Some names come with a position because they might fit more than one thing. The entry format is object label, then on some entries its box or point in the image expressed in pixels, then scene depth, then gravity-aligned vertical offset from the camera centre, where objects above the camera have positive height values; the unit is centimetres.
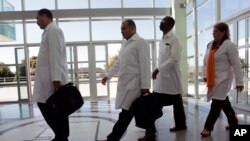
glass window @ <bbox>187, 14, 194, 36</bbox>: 780 +122
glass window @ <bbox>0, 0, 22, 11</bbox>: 787 +203
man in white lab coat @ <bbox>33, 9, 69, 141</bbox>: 244 -2
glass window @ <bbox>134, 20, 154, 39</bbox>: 846 +122
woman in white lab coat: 273 -12
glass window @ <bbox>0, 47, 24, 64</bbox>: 799 +39
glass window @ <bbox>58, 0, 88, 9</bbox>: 798 +203
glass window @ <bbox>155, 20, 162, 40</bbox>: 850 +110
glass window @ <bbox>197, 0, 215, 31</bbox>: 644 +131
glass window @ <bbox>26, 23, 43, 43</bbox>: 805 +110
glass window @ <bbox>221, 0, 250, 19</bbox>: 501 +120
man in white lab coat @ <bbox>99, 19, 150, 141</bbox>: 253 -14
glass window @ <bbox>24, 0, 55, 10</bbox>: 800 +209
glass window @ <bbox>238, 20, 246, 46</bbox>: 518 +60
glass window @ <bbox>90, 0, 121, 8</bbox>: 810 +204
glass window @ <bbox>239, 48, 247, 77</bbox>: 519 +3
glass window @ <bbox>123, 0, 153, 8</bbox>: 820 +208
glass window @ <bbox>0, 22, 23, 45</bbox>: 800 +115
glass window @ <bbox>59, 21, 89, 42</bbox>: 812 +120
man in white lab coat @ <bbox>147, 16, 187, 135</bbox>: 296 -14
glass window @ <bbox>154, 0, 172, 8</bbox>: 839 +209
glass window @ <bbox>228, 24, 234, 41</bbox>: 556 +69
